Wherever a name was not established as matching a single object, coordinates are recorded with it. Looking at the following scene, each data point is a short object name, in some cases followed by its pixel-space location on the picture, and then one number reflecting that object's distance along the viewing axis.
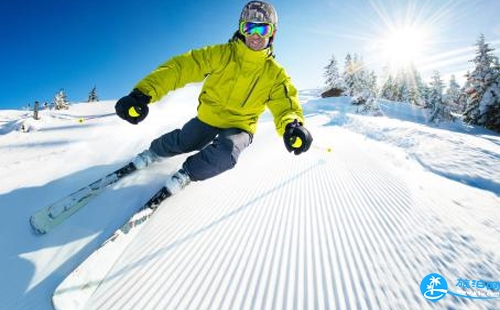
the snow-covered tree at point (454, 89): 52.01
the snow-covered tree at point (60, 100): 56.28
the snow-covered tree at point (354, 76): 50.16
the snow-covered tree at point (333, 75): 52.94
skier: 2.94
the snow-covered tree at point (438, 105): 32.50
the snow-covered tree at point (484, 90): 25.72
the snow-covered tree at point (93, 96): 67.06
